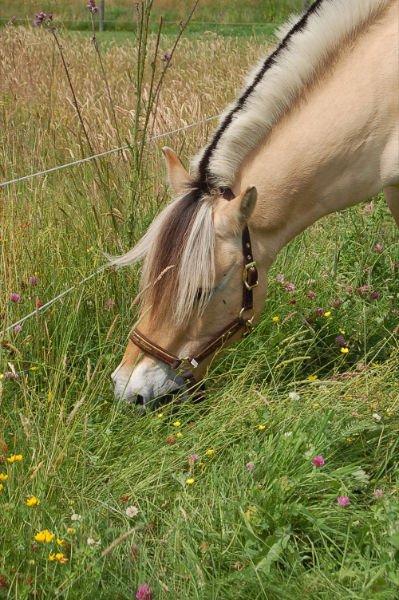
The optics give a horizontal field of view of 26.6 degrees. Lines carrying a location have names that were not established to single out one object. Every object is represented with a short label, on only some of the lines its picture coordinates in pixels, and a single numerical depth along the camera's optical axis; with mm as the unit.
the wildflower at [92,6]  3575
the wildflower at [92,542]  2346
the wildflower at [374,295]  4297
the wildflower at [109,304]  3766
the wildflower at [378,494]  2680
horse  3191
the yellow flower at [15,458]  2469
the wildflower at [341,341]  3895
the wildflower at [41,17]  3773
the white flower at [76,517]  2473
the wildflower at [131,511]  2525
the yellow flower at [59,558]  2209
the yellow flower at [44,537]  2203
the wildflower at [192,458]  2816
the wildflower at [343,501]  2514
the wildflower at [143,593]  2225
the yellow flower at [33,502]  2314
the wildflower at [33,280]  3498
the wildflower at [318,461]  2617
